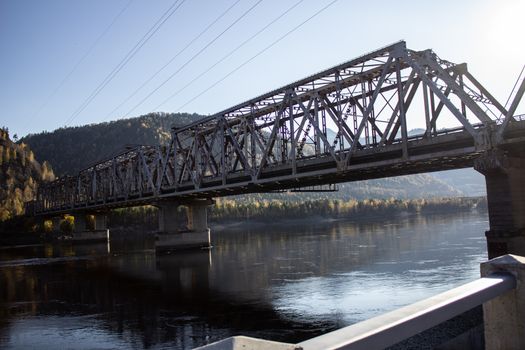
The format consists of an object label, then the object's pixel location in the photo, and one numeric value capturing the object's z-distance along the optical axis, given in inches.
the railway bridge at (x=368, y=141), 1204.5
